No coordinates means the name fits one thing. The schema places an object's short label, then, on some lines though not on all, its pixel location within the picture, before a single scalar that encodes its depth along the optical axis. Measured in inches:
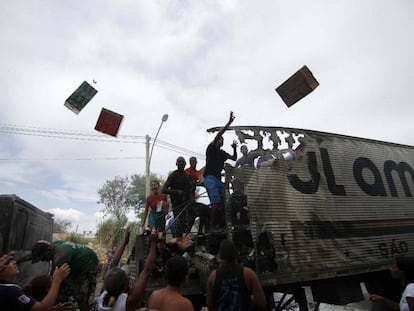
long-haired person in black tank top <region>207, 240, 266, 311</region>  106.7
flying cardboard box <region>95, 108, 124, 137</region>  267.6
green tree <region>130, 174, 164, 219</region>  1533.0
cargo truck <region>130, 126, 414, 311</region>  163.8
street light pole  536.4
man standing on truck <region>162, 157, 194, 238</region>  197.0
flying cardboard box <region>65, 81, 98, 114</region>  214.4
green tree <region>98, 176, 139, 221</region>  1568.7
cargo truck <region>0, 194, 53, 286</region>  176.2
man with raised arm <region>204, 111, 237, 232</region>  185.9
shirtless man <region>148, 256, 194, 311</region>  83.4
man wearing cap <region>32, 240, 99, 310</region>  119.4
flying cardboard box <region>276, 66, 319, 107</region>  211.8
